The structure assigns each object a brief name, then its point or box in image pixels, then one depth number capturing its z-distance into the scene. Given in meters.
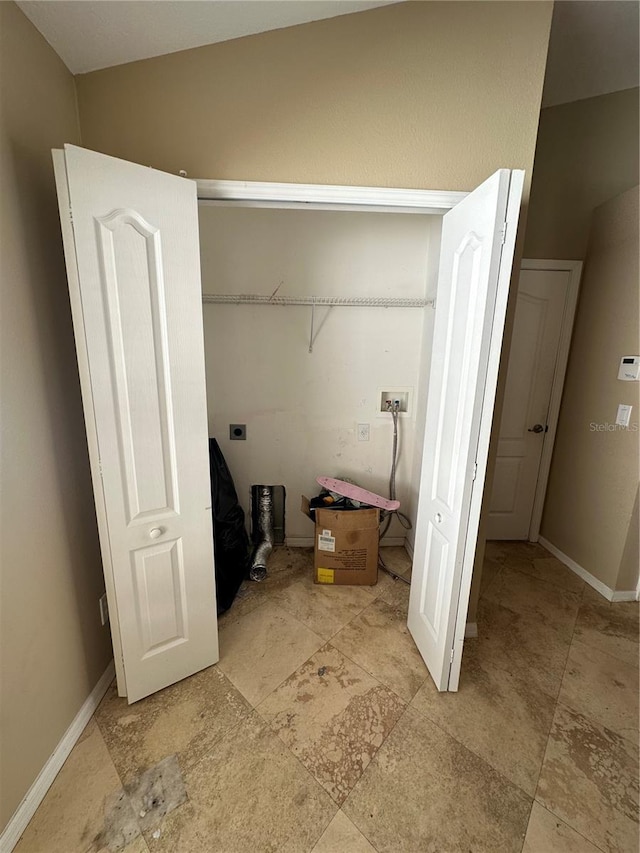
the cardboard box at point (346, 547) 2.15
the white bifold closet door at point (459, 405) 1.13
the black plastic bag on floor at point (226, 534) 2.06
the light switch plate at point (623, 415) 2.02
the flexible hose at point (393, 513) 2.44
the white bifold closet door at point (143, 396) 1.10
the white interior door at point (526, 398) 2.44
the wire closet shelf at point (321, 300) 2.25
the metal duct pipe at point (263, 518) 2.44
